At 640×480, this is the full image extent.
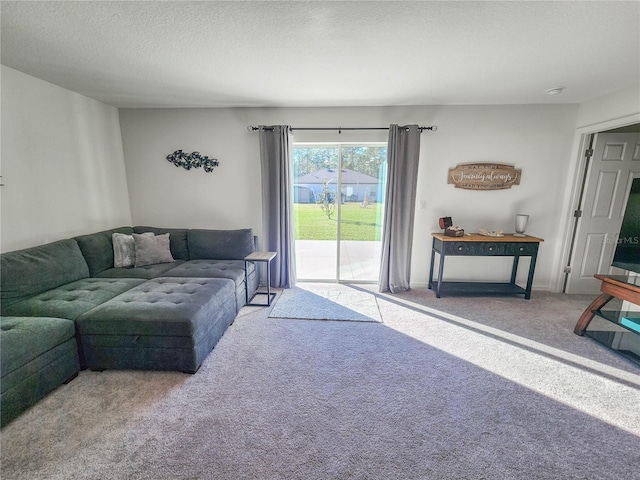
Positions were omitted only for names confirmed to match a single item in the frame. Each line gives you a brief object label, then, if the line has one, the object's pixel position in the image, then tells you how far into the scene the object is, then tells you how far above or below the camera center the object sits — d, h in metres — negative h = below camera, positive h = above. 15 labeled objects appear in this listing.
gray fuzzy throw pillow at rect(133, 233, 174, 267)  3.13 -0.71
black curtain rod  3.44 +0.84
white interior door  3.24 -0.12
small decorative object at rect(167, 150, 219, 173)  3.61 +0.42
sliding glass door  3.66 -0.24
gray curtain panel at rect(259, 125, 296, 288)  3.41 -0.12
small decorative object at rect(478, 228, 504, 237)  3.31 -0.48
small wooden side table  3.07 -0.78
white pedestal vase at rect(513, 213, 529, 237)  3.37 -0.37
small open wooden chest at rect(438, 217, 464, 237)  3.29 -0.43
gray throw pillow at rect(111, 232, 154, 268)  3.06 -0.69
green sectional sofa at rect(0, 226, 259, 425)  1.69 -0.92
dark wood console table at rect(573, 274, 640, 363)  2.24 -1.10
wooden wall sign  3.44 +0.24
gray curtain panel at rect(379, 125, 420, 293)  3.33 -0.18
